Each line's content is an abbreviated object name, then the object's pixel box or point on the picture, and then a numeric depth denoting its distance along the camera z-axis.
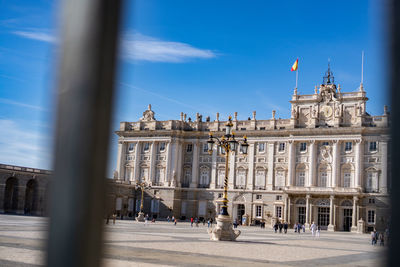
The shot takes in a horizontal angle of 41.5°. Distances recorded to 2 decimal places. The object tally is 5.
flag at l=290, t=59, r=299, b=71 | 66.69
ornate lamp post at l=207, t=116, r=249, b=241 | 29.52
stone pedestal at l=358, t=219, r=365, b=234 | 58.52
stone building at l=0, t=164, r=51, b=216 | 55.24
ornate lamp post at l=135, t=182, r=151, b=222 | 60.31
